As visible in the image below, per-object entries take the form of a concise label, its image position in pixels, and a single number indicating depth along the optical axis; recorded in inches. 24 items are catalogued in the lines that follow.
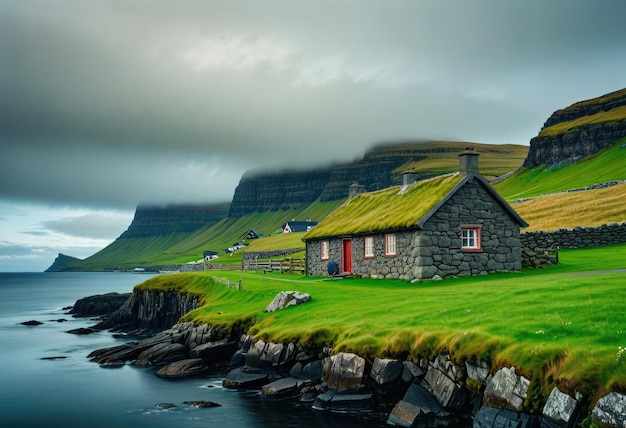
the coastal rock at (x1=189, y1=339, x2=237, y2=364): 1103.0
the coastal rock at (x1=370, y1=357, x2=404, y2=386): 708.7
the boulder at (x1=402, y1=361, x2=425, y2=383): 695.8
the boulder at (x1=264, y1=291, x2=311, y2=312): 1150.3
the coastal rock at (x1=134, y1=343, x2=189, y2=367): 1198.3
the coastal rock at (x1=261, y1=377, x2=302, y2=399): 825.5
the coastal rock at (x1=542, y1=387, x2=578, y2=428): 490.6
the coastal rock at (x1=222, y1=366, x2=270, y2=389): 907.4
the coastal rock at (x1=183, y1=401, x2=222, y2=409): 816.9
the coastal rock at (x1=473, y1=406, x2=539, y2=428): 529.7
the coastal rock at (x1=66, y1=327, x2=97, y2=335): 2067.9
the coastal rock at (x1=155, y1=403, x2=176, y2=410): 834.6
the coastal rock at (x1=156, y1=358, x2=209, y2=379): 1061.6
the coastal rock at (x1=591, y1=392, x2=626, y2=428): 457.4
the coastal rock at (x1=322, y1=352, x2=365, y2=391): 744.5
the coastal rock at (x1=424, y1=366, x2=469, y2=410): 639.1
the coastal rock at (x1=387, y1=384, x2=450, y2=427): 638.5
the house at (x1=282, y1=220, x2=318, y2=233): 7101.4
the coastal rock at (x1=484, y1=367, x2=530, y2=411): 551.2
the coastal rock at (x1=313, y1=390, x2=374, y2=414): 724.7
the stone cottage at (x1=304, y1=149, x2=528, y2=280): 1439.5
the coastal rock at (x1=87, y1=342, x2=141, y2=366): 1263.5
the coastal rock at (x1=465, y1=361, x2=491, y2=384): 610.9
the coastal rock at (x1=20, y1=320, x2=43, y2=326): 2409.0
